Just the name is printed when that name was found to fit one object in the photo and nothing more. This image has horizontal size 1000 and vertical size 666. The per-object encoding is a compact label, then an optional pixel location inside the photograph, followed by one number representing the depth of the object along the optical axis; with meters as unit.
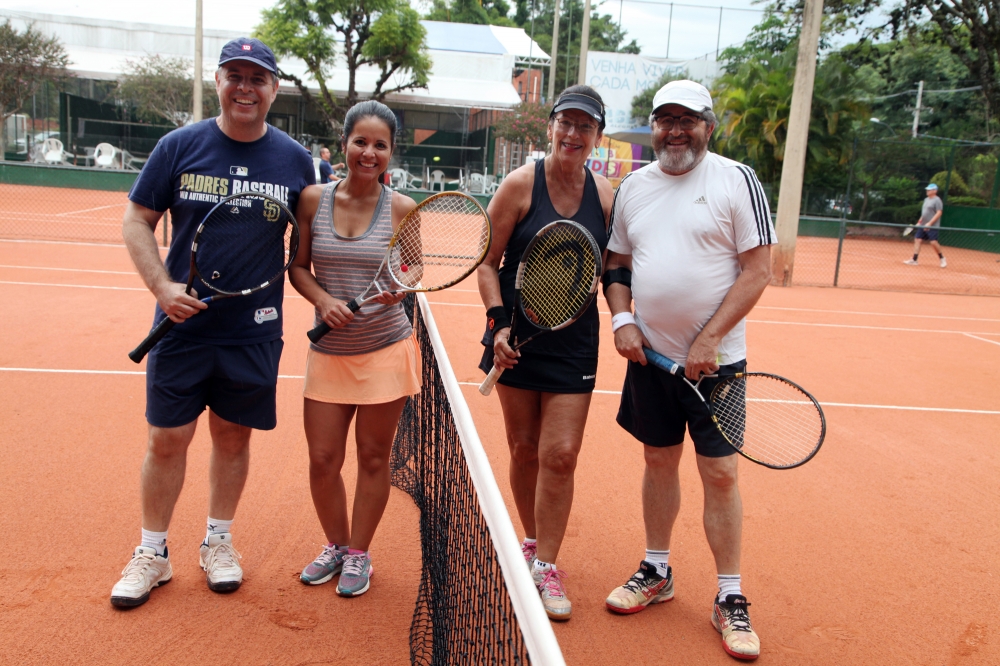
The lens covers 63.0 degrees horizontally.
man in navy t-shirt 3.19
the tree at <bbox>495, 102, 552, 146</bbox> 31.27
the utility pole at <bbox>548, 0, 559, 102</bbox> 29.33
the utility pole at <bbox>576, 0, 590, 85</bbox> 18.91
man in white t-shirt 3.16
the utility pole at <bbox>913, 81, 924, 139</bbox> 34.28
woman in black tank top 3.33
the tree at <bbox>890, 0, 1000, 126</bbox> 24.12
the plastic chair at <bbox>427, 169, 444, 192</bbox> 30.66
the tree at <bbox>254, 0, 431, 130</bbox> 30.66
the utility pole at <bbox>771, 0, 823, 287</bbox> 14.22
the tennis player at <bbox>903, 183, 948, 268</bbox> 20.19
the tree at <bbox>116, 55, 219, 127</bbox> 33.03
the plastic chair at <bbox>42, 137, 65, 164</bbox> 30.11
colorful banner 28.19
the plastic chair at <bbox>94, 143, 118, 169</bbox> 29.48
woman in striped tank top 3.27
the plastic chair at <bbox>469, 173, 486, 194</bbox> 29.89
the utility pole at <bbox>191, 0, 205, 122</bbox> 18.52
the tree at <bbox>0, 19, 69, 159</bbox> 31.09
